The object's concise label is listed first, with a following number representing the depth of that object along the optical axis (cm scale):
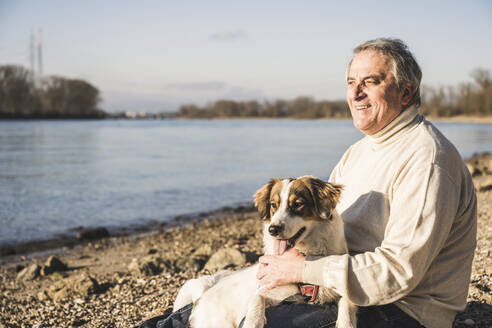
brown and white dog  323
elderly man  271
